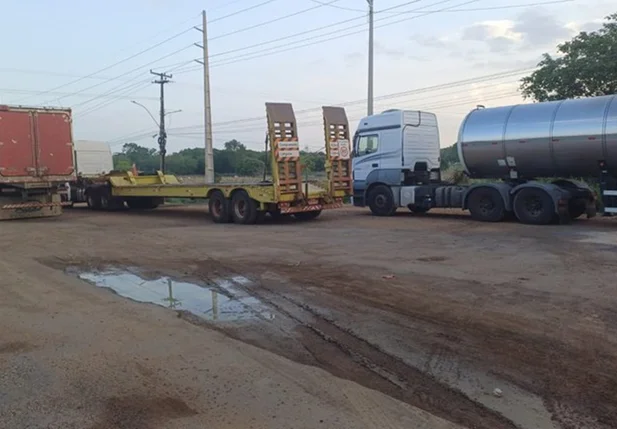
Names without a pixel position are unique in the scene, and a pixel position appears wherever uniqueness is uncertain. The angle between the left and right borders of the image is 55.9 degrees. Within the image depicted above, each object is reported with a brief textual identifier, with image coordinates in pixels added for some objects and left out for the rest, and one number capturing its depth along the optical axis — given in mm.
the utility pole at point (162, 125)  47438
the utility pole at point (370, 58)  29969
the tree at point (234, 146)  71375
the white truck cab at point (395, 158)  18984
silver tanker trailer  14820
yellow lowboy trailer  16391
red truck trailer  18500
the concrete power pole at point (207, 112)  36188
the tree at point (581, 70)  27109
